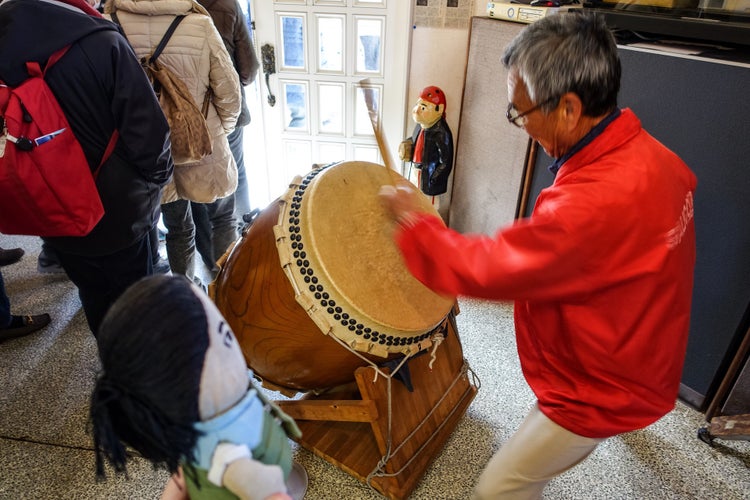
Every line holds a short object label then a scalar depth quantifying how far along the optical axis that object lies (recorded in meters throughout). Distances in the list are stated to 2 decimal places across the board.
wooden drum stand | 1.41
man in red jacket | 0.82
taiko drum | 1.17
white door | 2.62
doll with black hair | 0.59
